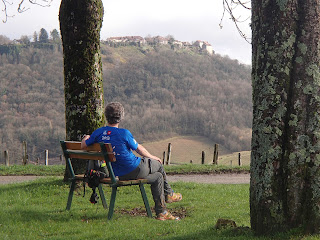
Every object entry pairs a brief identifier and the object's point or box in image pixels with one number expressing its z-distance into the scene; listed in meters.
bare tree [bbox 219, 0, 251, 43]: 16.66
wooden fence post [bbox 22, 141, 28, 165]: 49.55
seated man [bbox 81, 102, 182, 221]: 11.44
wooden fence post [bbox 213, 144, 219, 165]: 44.06
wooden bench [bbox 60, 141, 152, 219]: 11.21
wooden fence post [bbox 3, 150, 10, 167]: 51.85
